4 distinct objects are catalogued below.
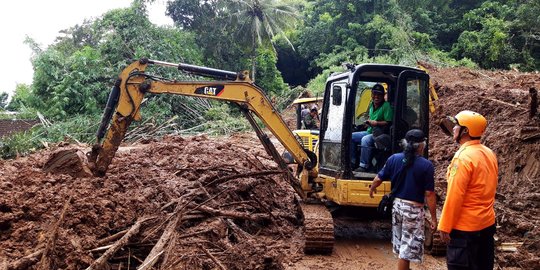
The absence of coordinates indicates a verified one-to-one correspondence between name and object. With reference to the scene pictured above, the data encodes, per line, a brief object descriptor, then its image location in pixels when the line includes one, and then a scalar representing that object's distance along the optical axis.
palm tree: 29.05
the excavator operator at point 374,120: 6.59
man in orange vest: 3.75
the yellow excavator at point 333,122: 6.38
